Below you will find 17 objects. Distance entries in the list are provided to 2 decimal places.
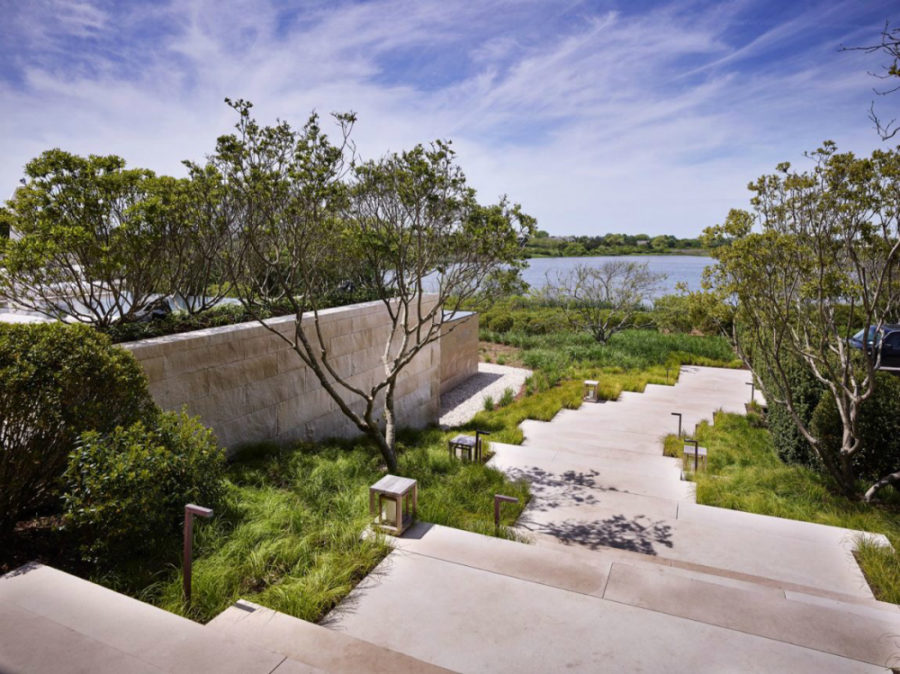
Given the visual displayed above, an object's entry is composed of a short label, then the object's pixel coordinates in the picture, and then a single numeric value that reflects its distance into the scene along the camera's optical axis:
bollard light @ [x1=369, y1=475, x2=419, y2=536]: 3.93
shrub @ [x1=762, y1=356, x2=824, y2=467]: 6.67
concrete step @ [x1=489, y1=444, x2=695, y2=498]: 5.96
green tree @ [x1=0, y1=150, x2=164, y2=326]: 4.38
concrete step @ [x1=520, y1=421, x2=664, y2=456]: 7.72
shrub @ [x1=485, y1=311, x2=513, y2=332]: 19.20
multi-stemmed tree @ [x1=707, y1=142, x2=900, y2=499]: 5.31
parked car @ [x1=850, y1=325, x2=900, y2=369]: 11.27
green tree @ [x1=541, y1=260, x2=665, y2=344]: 18.06
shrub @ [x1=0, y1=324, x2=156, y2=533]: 2.96
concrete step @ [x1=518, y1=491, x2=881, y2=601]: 4.08
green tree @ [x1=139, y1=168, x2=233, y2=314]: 5.19
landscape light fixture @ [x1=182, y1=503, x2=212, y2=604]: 2.77
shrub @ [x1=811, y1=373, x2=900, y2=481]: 5.96
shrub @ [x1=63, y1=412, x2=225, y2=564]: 2.92
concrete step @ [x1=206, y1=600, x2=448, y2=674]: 2.33
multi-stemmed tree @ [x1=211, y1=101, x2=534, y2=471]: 5.25
